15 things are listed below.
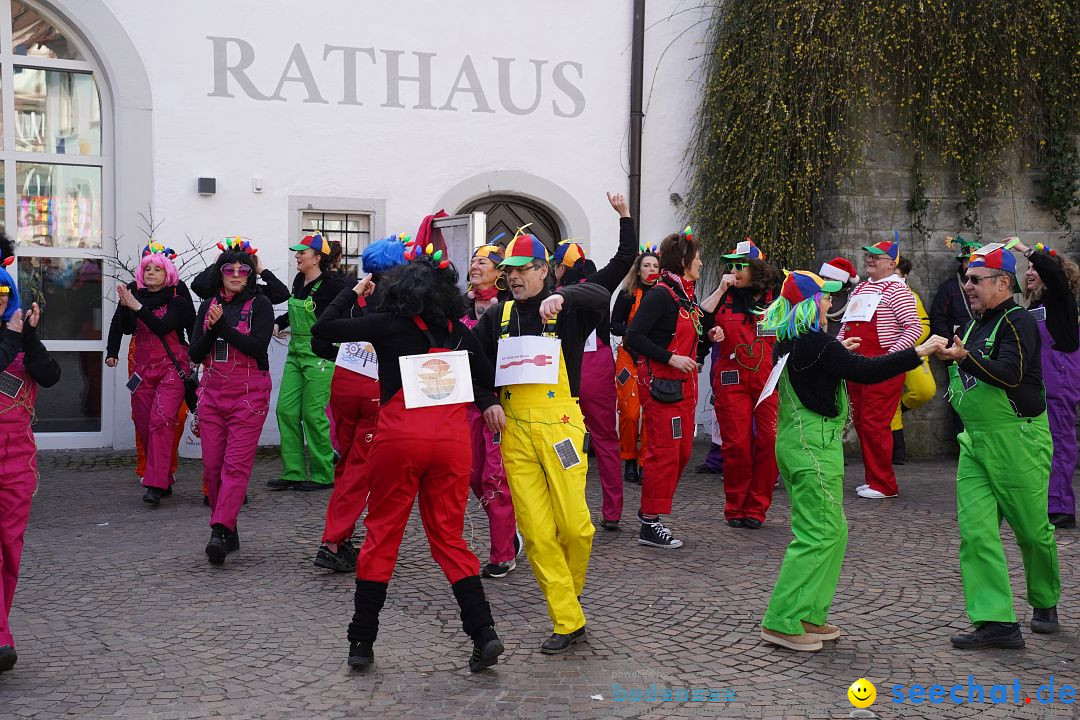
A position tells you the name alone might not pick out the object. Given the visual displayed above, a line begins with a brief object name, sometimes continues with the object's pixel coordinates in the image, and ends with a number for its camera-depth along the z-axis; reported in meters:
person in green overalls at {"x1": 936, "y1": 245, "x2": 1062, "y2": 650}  5.07
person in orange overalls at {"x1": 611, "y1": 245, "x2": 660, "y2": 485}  8.55
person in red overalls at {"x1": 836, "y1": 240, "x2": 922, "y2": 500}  8.87
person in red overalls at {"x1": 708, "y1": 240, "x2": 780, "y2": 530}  7.59
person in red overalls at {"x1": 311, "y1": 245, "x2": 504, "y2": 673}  4.55
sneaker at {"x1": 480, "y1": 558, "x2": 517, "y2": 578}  6.32
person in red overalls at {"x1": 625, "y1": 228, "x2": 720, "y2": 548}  7.07
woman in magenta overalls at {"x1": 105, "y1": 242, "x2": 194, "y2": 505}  8.31
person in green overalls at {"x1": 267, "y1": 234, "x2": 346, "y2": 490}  8.76
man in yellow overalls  4.93
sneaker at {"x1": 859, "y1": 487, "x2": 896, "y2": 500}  8.98
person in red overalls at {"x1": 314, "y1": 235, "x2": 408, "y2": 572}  6.00
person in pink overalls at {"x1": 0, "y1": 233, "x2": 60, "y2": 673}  4.70
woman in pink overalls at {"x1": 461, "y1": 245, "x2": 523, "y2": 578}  6.23
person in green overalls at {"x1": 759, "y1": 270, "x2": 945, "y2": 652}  4.98
